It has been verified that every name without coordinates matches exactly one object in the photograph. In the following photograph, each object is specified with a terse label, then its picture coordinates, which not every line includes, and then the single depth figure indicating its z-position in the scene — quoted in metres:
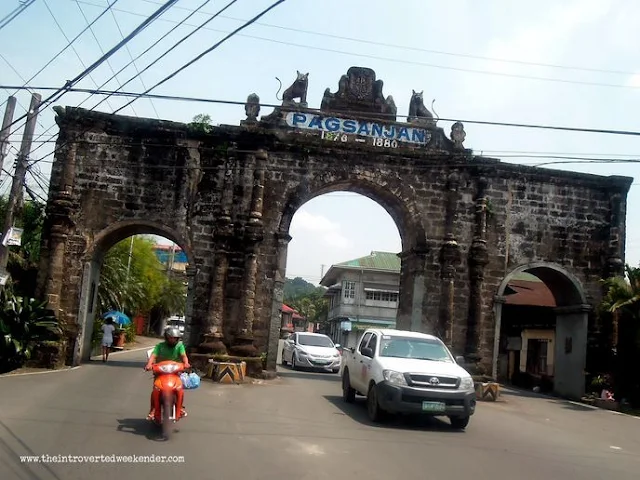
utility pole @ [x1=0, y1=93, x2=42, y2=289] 13.96
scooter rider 8.18
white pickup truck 9.69
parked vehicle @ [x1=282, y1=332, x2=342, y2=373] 21.80
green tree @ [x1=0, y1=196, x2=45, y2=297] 16.70
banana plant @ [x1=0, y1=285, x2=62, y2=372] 14.38
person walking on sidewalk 19.19
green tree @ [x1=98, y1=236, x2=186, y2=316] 28.27
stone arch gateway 16.45
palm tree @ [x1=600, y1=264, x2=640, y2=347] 15.66
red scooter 7.55
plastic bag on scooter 8.61
